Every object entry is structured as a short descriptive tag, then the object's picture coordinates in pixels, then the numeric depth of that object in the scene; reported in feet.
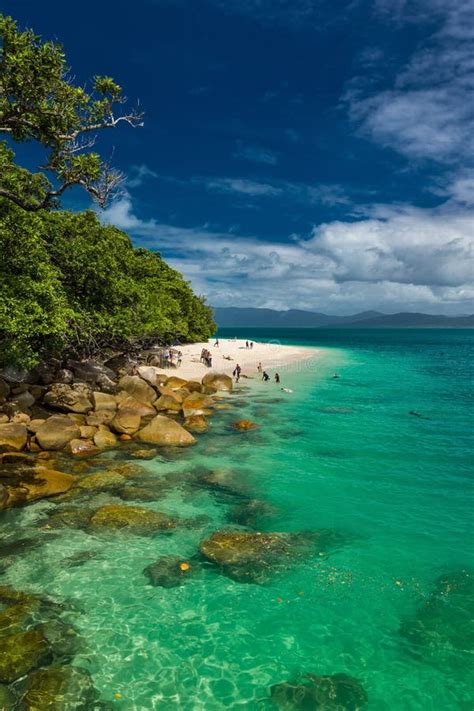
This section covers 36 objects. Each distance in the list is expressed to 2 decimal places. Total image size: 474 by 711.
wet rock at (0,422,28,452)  61.26
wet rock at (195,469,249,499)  53.83
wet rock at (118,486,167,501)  49.70
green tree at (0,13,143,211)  33.60
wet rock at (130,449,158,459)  64.18
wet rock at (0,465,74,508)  47.02
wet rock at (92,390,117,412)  78.07
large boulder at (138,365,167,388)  104.99
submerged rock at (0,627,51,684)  24.36
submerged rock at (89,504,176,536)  42.11
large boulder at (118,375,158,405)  93.61
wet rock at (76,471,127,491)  52.02
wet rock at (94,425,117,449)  68.33
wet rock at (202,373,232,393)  132.26
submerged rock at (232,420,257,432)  84.99
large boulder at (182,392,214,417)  91.35
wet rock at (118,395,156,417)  80.74
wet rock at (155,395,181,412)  94.68
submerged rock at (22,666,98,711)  22.82
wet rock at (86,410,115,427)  75.16
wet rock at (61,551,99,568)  36.40
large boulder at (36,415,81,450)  64.69
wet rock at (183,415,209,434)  82.12
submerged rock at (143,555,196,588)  34.94
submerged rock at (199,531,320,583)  36.19
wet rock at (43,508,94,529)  42.65
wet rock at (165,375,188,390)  117.19
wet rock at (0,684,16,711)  22.27
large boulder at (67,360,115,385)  96.53
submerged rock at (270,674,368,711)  24.20
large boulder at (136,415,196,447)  71.56
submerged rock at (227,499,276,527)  45.81
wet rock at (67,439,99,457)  64.95
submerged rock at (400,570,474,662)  28.76
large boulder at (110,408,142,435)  73.97
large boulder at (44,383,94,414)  76.76
